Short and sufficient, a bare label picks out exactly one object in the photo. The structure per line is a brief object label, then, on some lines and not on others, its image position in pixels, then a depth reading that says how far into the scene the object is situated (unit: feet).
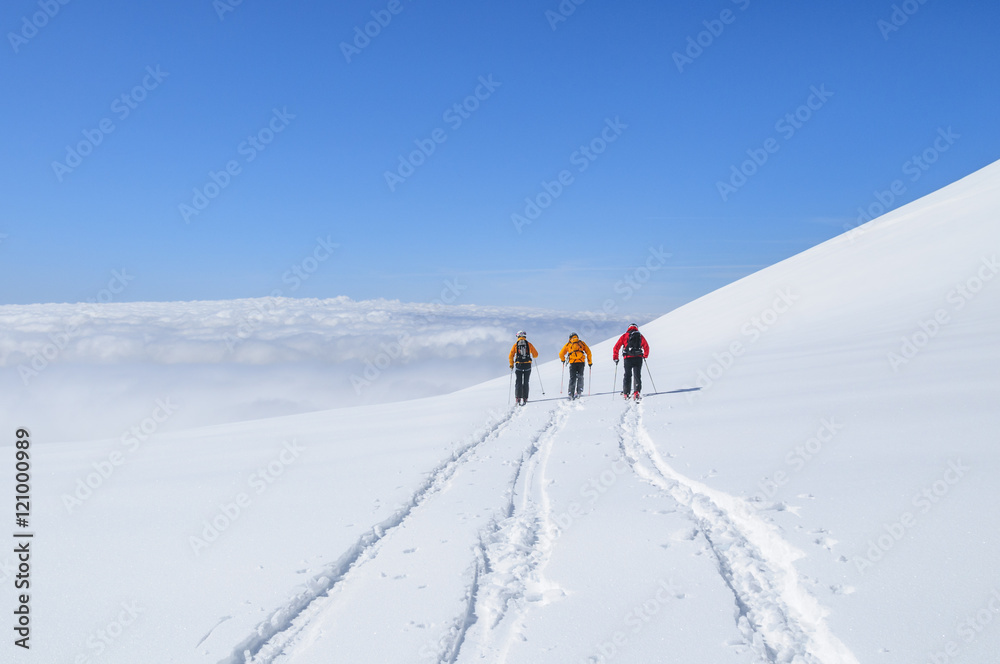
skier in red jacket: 46.70
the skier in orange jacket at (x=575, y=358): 51.22
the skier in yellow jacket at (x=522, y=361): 49.52
